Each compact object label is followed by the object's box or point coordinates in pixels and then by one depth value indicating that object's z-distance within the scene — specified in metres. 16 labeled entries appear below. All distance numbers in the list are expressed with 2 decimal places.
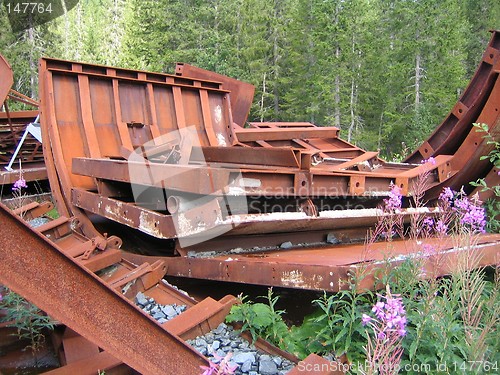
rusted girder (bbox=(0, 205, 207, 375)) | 1.82
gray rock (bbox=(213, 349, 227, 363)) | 2.69
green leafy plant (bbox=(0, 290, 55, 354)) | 2.72
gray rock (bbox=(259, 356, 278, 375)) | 2.53
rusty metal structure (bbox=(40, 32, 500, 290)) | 3.27
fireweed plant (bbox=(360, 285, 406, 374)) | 1.71
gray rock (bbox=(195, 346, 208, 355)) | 2.71
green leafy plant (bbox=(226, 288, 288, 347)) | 2.86
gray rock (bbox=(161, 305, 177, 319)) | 3.13
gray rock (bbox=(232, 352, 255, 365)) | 2.59
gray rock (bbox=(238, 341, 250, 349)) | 2.77
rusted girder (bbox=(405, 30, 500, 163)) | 4.80
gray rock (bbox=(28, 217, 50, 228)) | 4.91
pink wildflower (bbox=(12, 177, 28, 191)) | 4.32
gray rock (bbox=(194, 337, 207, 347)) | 2.77
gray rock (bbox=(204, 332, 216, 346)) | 2.85
